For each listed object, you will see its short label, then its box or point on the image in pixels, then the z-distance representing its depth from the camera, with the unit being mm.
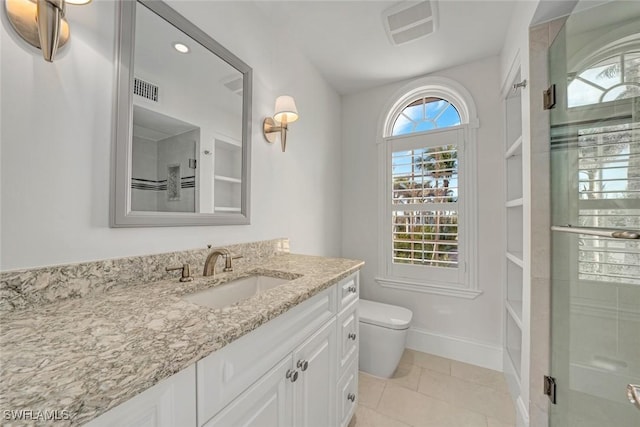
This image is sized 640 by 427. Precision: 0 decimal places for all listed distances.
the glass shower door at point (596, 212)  930
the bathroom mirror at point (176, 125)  904
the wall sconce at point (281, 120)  1520
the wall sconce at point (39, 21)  677
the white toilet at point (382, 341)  1752
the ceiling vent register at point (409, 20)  1514
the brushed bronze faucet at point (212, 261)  1097
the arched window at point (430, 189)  2070
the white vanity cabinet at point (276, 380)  485
